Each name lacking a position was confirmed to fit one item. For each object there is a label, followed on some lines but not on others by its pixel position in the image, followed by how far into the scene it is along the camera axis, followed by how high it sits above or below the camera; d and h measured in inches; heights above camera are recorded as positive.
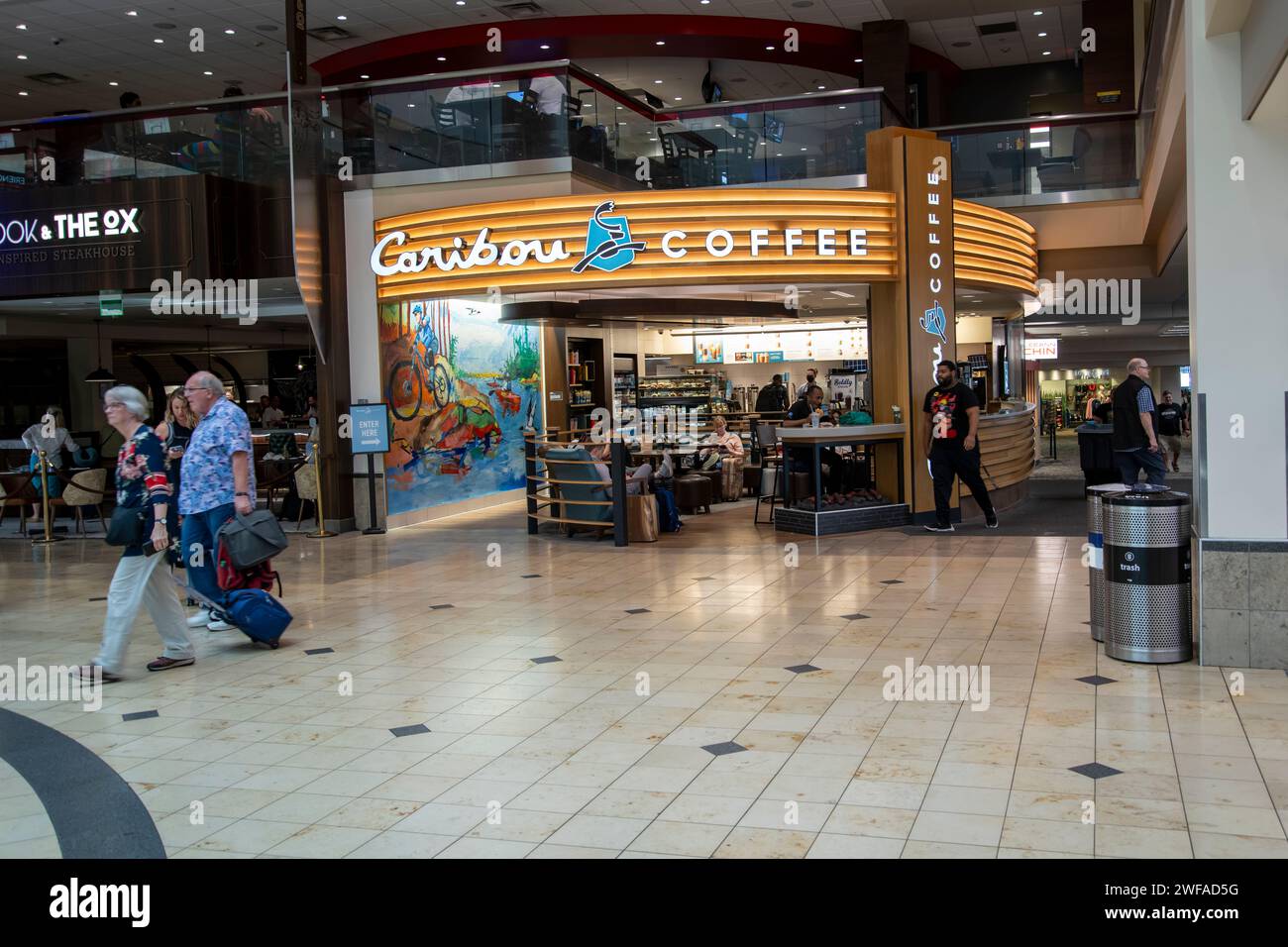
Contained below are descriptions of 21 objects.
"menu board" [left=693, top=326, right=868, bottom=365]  781.3 +45.6
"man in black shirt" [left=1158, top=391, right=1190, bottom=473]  440.5 -8.6
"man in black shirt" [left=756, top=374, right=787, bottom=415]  644.1 +7.2
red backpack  251.1 -34.4
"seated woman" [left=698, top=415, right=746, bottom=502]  531.8 -22.5
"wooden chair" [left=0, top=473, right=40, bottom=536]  472.3 -26.8
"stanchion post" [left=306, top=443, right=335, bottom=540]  456.8 -43.1
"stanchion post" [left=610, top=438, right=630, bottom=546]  400.5 -33.6
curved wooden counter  442.3 -22.5
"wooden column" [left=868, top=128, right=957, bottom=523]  410.9 +40.7
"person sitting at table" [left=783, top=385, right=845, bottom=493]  430.0 -21.6
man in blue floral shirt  243.8 -9.4
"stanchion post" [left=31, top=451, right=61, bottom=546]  456.0 -26.0
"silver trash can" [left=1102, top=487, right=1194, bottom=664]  209.3 -33.2
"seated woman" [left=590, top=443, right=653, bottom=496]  414.9 -23.0
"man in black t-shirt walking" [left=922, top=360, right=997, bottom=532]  385.1 -11.0
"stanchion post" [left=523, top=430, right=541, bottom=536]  442.7 -20.8
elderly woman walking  225.8 -16.6
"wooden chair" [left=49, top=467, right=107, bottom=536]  474.9 -24.6
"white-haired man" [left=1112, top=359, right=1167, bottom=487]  358.0 -7.6
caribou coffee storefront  410.9 +54.1
